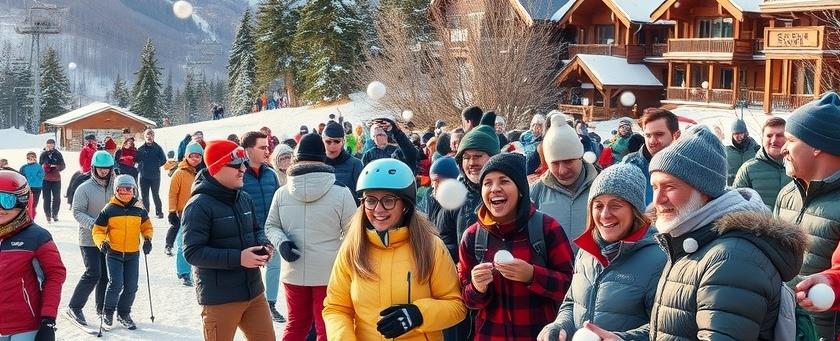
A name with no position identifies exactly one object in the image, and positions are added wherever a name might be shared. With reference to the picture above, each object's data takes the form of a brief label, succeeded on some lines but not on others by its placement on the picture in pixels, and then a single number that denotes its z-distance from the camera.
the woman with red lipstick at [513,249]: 3.67
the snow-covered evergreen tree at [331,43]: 43.38
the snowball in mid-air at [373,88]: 17.84
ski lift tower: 68.38
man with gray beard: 2.19
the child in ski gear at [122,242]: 7.31
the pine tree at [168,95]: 107.82
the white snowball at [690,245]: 2.39
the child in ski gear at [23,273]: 4.68
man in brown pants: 4.97
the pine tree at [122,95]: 93.12
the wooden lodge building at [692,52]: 27.92
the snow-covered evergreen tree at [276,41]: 49.72
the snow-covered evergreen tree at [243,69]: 60.28
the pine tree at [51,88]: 73.06
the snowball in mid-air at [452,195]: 4.89
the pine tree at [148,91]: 68.69
